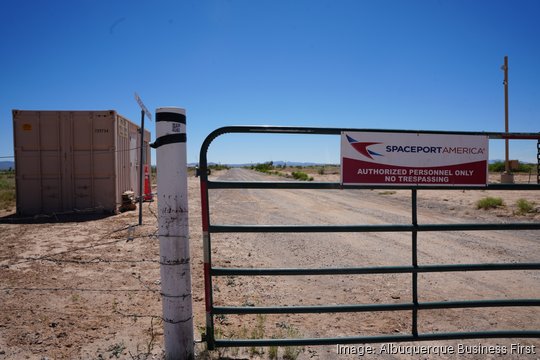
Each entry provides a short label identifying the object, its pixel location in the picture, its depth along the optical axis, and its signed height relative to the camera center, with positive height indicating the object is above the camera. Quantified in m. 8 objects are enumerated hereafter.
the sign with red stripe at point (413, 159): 3.06 +0.11
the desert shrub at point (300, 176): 48.11 -0.50
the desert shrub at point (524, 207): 12.46 -1.30
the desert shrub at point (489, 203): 13.95 -1.29
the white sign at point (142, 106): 7.95 +1.60
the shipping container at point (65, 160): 11.73 +0.50
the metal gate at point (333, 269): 2.96 -0.82
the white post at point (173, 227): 2.80 -0.41
